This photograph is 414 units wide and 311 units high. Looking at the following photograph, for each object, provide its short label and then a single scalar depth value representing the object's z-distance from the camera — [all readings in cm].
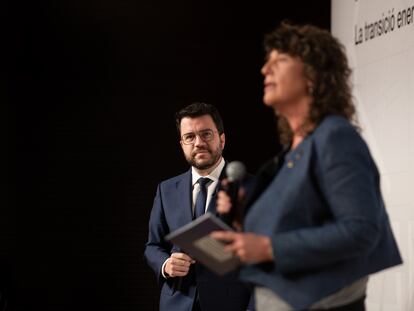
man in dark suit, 628
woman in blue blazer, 334
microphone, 401
